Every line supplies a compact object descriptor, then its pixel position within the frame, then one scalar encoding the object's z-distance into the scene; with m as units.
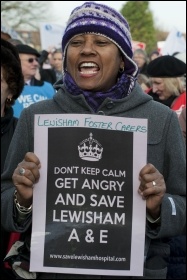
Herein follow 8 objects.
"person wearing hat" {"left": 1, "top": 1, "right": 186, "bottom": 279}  2.82
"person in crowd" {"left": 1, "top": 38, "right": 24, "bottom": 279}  4.19
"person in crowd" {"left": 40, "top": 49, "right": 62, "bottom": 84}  11.00
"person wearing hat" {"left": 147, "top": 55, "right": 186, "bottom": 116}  7.70
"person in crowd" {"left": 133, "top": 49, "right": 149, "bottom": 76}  12.24
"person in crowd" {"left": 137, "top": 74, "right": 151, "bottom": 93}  10.16
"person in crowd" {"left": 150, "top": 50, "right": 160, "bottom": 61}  14.18
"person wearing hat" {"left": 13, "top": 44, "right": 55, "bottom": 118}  6.58
